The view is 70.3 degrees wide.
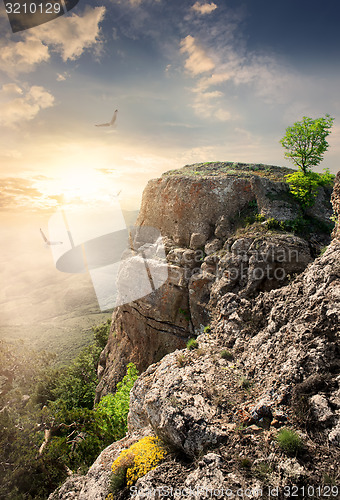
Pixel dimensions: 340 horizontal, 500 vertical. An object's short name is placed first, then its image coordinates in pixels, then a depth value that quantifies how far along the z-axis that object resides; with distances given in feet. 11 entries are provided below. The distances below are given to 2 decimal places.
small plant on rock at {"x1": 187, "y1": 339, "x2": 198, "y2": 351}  38.45
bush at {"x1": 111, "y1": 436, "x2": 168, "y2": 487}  22.24
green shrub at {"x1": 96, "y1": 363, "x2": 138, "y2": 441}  46.03
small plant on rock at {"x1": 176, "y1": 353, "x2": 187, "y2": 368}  33.36
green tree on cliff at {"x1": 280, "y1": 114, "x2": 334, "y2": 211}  46.88
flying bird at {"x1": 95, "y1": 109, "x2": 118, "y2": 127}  45.62
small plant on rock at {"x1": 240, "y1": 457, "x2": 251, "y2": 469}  18.68
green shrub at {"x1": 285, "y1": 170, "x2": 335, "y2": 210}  49.75
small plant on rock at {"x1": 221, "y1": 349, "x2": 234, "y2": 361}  32.73
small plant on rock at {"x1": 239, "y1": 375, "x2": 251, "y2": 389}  26.73
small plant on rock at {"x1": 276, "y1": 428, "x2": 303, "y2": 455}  17.57
